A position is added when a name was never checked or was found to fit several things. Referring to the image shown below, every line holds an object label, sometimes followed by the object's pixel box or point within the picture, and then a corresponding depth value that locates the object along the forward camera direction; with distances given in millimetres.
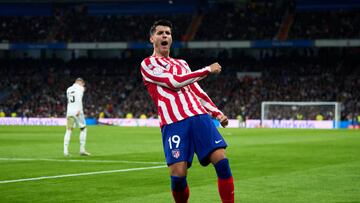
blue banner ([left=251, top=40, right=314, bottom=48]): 62391
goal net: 54625
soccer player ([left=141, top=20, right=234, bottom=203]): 8398
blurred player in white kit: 22516
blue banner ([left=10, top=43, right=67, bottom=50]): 70625
